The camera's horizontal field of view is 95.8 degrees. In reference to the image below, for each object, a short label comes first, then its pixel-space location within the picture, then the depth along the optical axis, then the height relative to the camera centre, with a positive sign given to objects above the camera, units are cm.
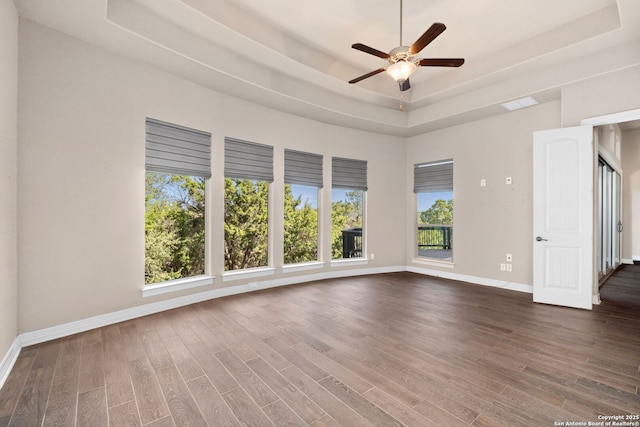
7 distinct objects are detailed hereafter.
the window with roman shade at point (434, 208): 577 +12
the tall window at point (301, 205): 505 +17
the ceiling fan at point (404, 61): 275 +152
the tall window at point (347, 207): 564 +14
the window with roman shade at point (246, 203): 440 +18
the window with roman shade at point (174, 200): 363 +20
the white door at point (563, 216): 373 -4
